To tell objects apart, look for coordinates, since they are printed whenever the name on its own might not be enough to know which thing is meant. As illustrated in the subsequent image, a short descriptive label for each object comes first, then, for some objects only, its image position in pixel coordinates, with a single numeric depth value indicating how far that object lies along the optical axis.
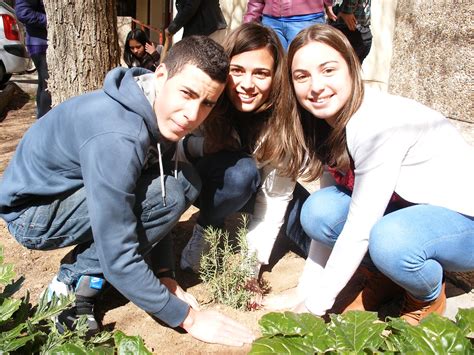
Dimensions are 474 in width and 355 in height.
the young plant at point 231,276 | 2.12
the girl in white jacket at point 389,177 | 1.80
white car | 7.82
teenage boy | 1.68
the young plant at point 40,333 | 1.37
